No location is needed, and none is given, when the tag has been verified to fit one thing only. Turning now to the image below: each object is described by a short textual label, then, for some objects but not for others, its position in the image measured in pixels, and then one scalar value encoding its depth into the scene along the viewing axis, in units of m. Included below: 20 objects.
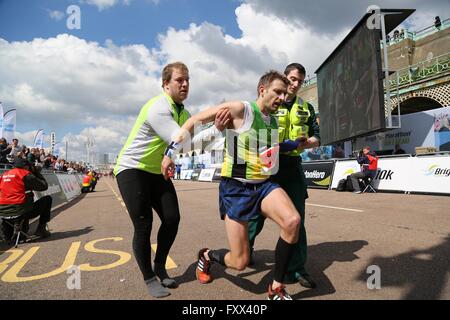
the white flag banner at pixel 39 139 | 31.50
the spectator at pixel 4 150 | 13.55
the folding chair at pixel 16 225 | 5.68
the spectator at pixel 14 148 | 14.87
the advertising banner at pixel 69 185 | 15.53
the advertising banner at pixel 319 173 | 15.99
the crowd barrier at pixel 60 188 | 12.11
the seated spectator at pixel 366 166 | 13.16
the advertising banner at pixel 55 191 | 12.23
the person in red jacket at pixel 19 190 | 5.67
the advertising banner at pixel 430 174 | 10.85
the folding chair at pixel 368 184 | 13.30
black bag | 14.33
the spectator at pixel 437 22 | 21.31
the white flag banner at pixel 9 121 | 20.45
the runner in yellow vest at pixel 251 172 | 2.78
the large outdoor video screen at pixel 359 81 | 13.29
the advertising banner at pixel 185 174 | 43.03
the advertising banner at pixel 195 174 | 38.16
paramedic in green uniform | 3.24
